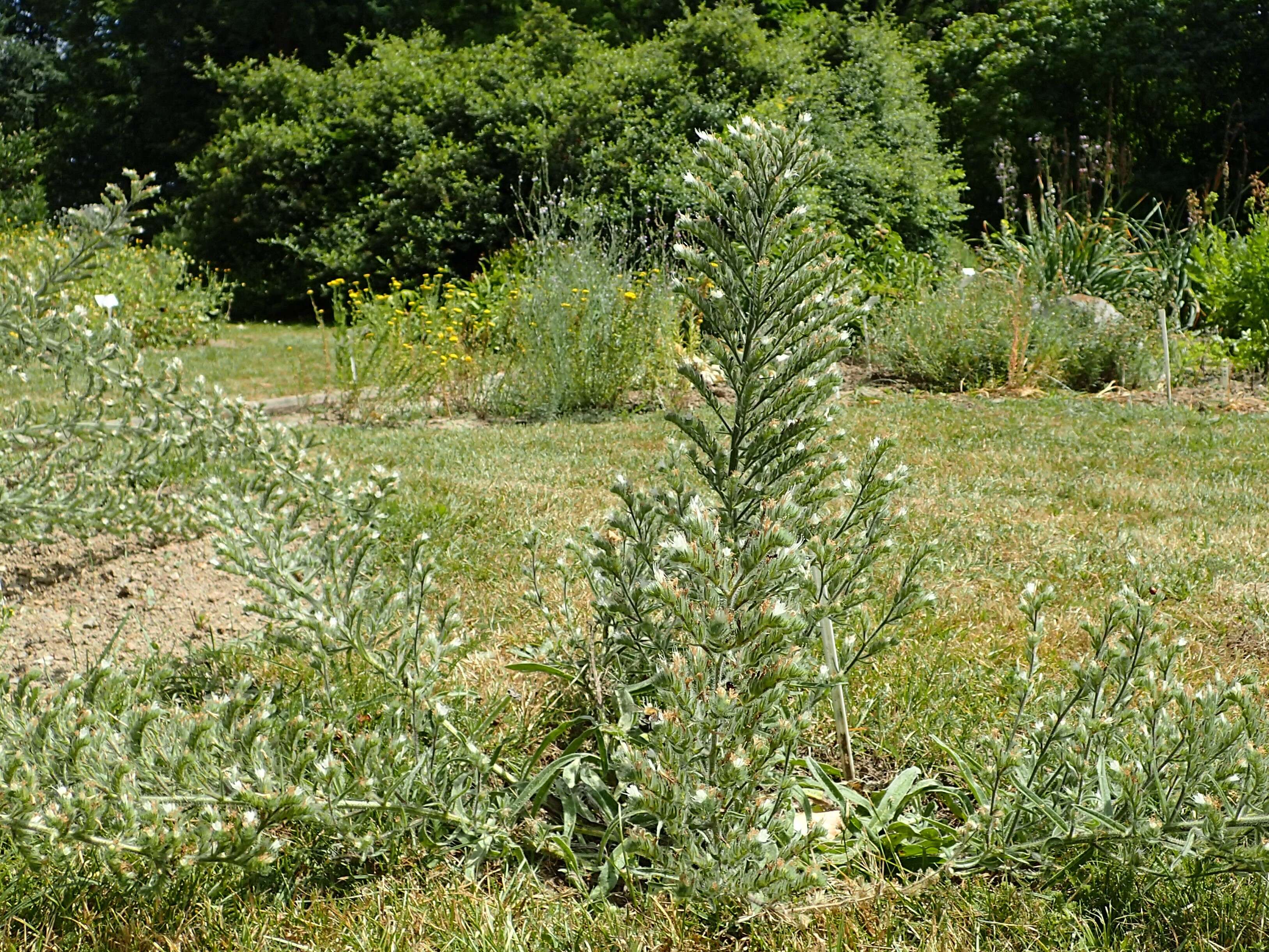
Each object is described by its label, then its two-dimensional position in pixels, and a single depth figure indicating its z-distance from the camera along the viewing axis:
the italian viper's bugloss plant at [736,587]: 1.57
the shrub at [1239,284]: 8.64
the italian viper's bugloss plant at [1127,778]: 1.62
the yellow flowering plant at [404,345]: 7.80
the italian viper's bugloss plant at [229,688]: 1.59
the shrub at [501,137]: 14.62
